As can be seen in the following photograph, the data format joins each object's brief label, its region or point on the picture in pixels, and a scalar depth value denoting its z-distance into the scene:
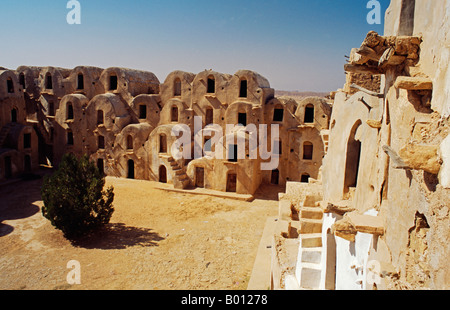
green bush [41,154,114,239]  13.15
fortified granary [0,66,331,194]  20.55
